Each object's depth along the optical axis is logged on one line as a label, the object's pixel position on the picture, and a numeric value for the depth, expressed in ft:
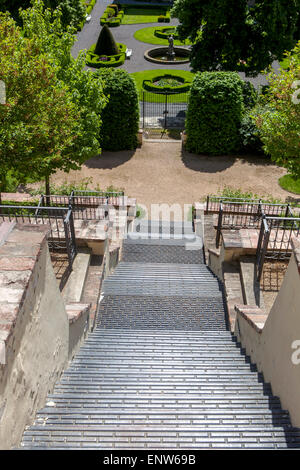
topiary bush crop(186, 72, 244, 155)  60.85
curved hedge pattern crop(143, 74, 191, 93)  87.86
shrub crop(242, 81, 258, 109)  68.80
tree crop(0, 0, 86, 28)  100.22
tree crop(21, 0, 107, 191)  43.68
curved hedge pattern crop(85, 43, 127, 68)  102.83
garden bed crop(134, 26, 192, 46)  122.81
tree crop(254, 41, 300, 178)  41.86
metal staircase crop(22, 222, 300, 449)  13.47
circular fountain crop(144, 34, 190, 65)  108.78
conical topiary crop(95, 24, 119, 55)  104.88
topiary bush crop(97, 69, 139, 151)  61.57
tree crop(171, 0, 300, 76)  66.74
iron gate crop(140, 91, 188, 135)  77.05
